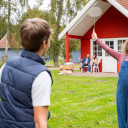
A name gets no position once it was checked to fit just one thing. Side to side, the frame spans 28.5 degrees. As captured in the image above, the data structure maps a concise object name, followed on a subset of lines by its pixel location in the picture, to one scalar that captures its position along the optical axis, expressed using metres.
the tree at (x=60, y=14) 26.22
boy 1.84
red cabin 17.53
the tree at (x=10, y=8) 26.22
